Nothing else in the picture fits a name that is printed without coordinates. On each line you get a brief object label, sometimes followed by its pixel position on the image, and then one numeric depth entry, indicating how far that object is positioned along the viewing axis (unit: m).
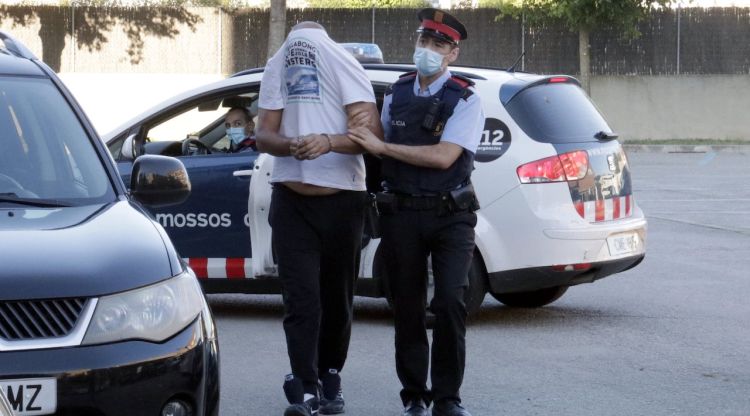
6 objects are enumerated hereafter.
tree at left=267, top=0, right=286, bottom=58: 46.60
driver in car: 14.40
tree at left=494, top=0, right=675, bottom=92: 49.37
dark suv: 6.35
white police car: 13.19
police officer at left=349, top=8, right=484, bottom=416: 9.51
